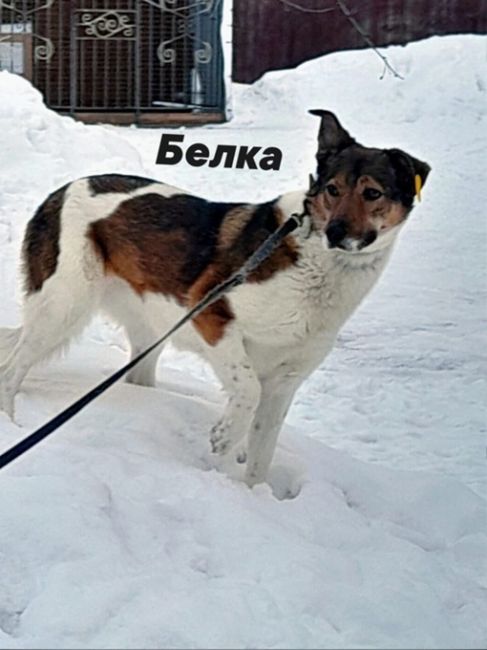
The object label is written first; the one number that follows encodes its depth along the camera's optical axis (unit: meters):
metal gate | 11.57
